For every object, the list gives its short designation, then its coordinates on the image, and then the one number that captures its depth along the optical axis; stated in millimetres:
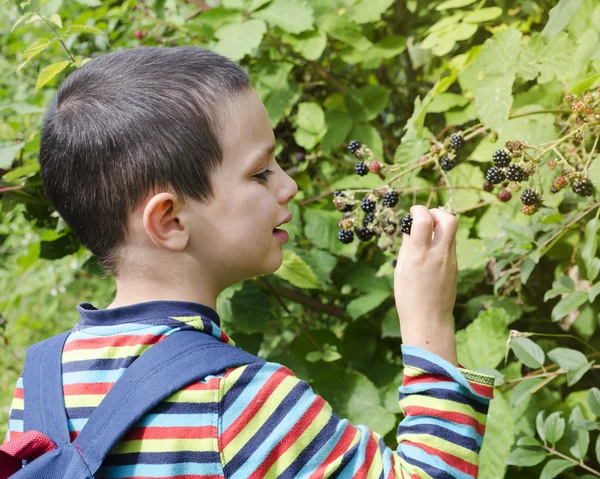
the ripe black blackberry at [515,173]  1425
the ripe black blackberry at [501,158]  1438
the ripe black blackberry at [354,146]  1644
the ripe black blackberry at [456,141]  1527
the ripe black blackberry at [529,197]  1442
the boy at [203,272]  1231
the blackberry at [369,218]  1536
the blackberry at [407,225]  1368
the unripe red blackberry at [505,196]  1595
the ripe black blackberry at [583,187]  1421
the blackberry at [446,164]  1545
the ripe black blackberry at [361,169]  1619
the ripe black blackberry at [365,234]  1537
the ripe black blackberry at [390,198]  1534
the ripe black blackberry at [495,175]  1450
